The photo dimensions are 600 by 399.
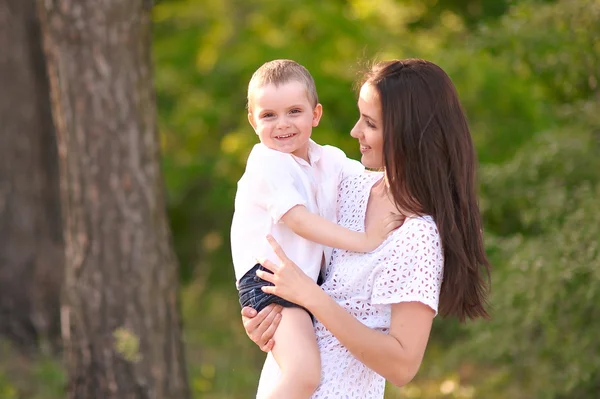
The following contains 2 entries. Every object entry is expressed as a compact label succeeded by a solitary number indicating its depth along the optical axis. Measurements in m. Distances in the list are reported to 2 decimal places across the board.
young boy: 5.08
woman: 4.79
